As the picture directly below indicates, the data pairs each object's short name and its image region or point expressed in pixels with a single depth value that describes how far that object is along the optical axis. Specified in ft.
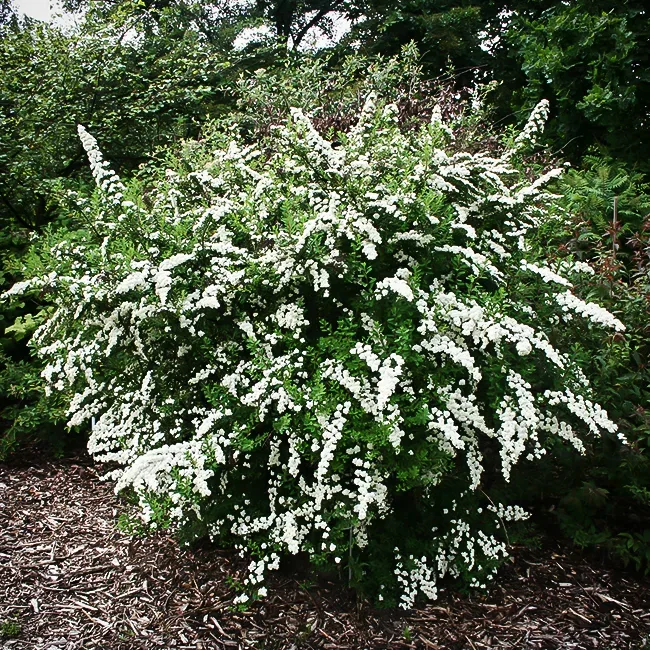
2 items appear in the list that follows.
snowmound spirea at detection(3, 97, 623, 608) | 8.46
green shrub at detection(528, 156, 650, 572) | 9.98
